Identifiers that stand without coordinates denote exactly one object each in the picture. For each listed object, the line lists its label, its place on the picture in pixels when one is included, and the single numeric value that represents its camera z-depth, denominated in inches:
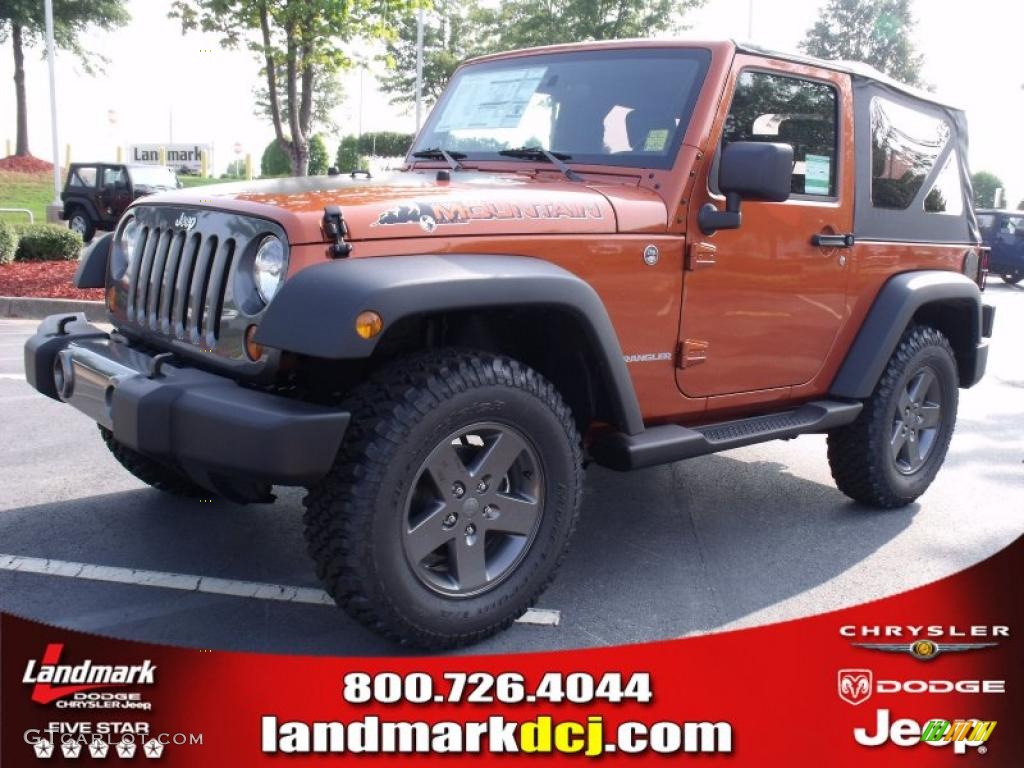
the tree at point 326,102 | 2076.8
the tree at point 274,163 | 1218.6
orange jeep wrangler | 108.0
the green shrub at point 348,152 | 1304.1
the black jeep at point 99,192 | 838.5
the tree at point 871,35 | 1926.7
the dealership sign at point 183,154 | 2058.3
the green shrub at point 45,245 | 518.3
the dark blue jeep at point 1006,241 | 797.9
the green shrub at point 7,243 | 498.3
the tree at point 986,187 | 1573.6
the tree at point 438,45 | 1401.3
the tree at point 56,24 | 1213.1
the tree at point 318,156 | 1189.1
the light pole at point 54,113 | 871.7
